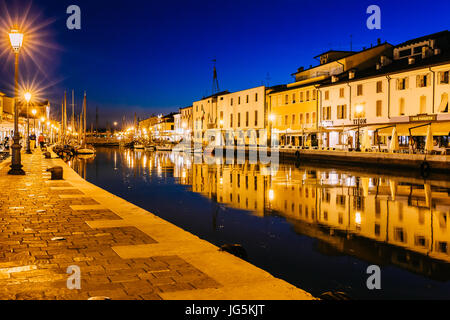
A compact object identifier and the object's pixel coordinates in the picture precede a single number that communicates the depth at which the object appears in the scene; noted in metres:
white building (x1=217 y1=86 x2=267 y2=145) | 68.62
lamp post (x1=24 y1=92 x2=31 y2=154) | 26.59
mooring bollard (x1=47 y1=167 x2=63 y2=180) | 18.50
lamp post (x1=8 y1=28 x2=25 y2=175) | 17.30
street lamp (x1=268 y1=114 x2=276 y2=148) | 64.81
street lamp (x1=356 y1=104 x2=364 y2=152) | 42.84
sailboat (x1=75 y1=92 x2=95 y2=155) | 65.50
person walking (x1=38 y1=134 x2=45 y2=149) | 54.86
